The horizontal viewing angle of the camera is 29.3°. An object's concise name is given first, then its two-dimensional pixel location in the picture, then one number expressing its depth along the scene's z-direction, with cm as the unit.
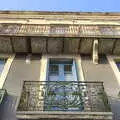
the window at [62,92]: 567
